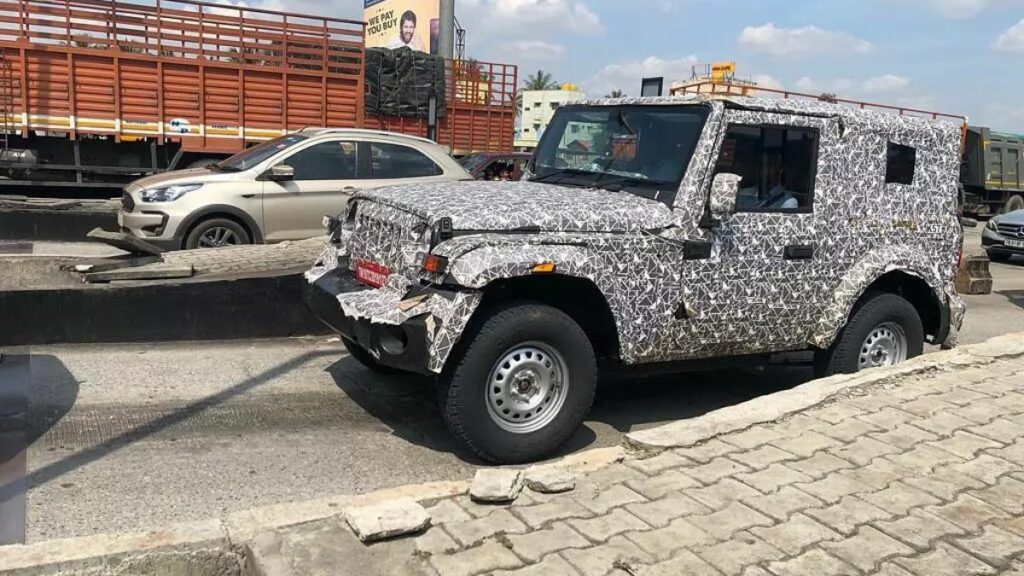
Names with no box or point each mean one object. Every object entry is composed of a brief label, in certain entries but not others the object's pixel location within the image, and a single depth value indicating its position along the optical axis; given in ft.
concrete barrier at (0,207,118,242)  38.47
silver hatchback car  29.99
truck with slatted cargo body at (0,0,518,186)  45.83
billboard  142.72
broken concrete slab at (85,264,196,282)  22.62
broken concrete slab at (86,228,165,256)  25.77
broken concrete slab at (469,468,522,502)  11.44
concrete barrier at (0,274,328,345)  21.01
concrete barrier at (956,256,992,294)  40.55
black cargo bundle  55.06
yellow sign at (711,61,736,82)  69.56
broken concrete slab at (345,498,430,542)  10.28
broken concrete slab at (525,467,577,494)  11.93
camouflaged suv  14.43
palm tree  258.78
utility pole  66.64
